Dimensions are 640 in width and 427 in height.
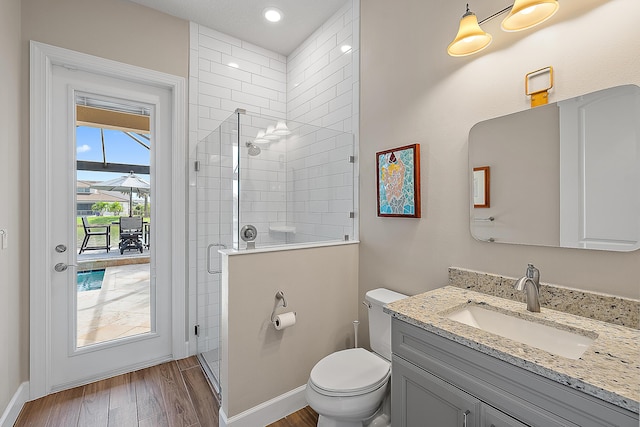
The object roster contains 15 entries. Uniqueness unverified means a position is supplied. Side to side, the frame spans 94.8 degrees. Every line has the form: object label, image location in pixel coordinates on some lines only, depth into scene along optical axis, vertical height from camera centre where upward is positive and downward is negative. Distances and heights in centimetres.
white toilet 143 -86
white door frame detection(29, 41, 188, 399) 194 +17
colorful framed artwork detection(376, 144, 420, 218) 179 +22
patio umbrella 234 +24
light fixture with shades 113 +81
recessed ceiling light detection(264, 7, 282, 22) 237 +165
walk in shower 183 +15
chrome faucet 121 -30
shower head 184 +42
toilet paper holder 183 -54
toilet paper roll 178 -65
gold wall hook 125 +54
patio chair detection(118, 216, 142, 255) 240 -15
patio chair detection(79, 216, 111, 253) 223 -14
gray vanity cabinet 77 -56
